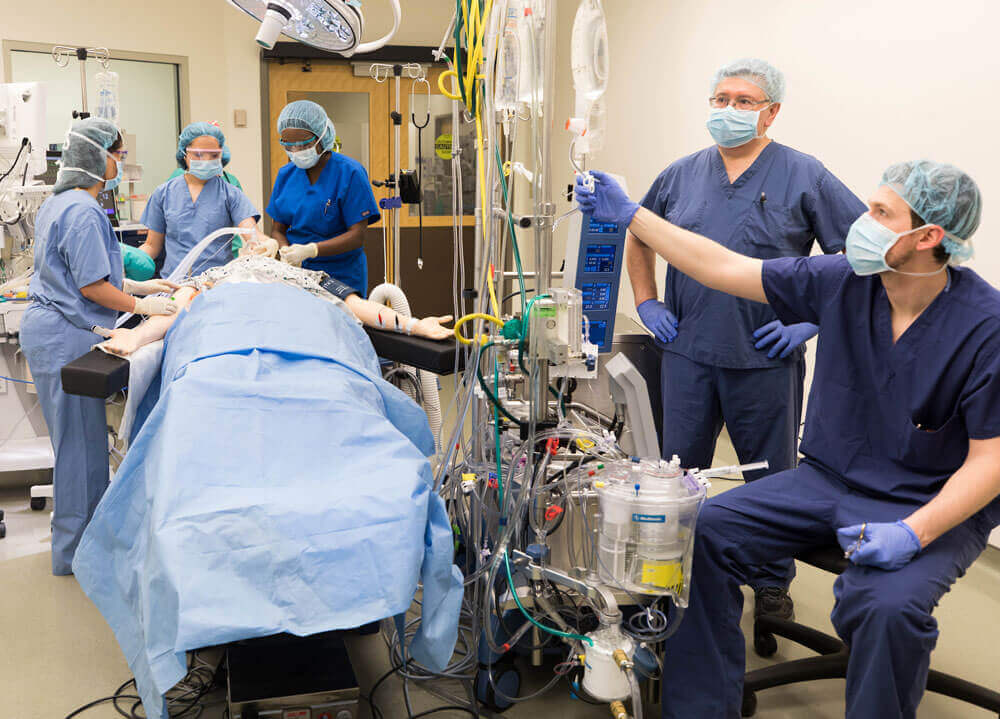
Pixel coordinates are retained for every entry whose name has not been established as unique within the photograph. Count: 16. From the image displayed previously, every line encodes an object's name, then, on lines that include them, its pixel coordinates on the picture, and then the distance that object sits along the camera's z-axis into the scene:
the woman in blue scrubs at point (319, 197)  3.18
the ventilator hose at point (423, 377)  2.74
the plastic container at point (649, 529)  1.57
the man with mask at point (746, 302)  2.25
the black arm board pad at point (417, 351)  2.28
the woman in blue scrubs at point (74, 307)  2.47
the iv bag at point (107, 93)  4.17
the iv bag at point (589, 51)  1.73
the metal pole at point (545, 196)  1.64
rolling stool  1.77
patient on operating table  2.37
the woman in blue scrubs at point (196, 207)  3.41
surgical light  1.79
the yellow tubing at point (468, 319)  1.81
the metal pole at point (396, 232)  3.83
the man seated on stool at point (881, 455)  1.54
